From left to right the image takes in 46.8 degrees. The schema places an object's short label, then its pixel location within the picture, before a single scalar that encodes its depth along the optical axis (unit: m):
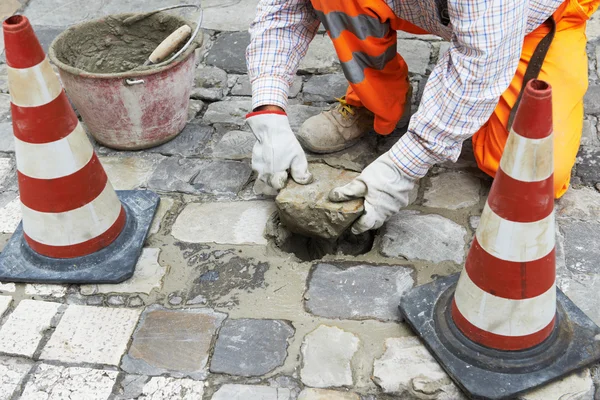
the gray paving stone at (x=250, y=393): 1.98
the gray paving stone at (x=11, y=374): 2.02
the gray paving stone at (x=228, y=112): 3.25
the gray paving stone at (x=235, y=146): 3.02
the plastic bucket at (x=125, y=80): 2.82
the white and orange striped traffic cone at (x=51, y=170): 2.15
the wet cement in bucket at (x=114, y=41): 3.09
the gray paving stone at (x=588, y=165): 2.78
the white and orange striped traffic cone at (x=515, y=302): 1.78
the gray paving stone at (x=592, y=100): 3.18
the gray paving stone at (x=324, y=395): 1.97
